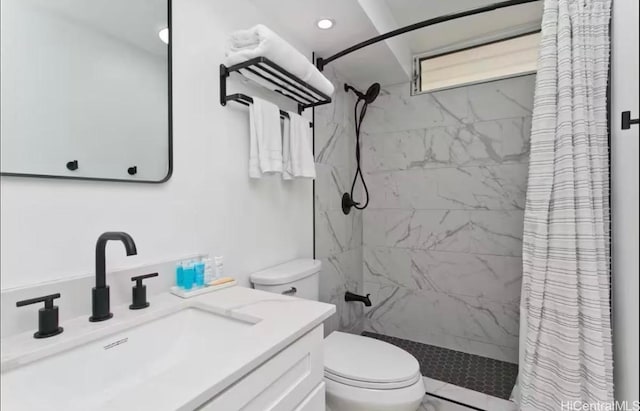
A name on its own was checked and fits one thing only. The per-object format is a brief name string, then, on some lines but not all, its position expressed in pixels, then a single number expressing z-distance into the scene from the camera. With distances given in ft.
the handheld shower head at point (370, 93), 7.88
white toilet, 3.96
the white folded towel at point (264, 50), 3.92
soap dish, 3.37
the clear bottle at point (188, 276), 3.49
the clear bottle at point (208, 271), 3.71
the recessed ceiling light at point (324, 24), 5.36
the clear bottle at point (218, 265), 3.94
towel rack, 4.12
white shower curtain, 3.88
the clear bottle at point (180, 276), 3.50
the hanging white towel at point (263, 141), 4.44
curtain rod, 4.89
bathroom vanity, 1.99
